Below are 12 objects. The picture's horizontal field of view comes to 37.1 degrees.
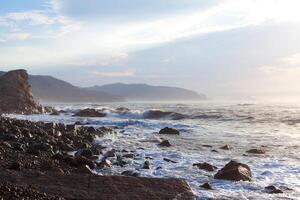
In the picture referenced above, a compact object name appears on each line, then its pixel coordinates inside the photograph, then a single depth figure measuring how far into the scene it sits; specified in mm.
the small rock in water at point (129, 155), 13438
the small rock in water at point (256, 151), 15758
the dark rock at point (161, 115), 41894
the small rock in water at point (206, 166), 11734
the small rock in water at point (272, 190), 9572
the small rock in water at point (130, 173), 10609
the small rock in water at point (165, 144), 17250
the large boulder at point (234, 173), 10570
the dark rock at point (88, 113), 40250
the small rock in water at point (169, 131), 23655
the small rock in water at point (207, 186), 9531
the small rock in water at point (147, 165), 11720
